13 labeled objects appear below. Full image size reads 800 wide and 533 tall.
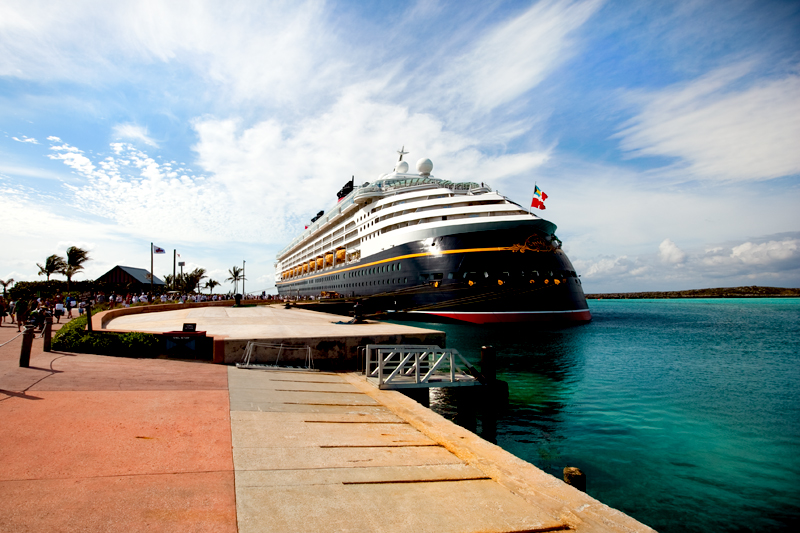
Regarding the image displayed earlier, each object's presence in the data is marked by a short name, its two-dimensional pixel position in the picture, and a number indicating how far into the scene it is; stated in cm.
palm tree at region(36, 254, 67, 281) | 6469
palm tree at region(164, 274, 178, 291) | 8098
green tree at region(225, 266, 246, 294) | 11236
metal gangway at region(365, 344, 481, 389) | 1115
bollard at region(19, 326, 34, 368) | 898
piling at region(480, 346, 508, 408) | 1266
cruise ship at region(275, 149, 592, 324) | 3372
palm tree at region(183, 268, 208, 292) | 7825
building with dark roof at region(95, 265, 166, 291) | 6862
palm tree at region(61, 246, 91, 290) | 6500
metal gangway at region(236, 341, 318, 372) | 1158
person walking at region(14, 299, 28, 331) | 1798
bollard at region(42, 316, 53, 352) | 1133
